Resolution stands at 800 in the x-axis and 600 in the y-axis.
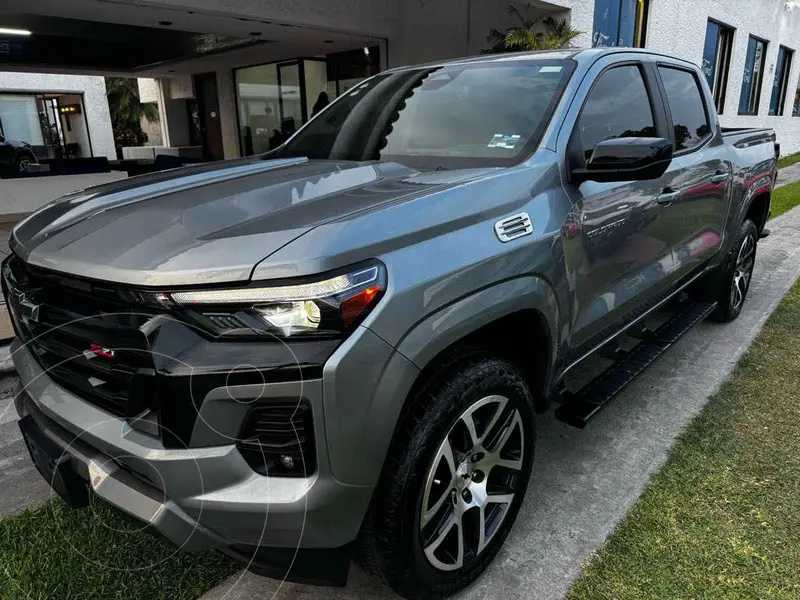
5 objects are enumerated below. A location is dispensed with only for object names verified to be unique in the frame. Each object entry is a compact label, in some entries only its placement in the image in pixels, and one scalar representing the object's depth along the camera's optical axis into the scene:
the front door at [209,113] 18.80
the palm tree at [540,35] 9.82
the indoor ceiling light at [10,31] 12.73
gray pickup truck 1.62
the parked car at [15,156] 15.18
